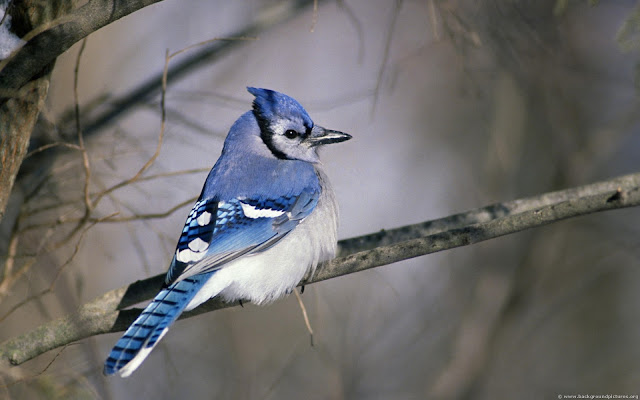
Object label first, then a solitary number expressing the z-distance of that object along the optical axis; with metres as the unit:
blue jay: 4.62
